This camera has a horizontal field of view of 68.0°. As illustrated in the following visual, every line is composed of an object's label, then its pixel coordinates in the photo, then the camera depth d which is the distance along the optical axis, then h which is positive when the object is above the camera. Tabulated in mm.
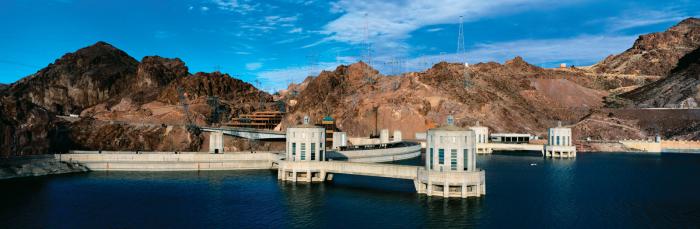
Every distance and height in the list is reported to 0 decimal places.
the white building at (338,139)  157500 -1288
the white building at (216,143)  126750 -2105
